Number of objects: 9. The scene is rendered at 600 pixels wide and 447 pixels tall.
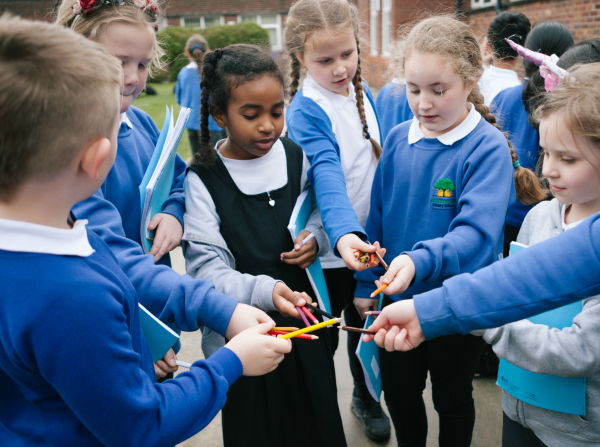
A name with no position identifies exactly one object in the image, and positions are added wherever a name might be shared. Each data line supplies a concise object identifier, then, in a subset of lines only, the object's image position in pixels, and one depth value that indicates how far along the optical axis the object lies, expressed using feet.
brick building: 23.65
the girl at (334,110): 7.22
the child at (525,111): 10.11
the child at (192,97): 26.66
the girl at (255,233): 5.98
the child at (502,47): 12.50
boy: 2.88
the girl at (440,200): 5.66
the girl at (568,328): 4.42
